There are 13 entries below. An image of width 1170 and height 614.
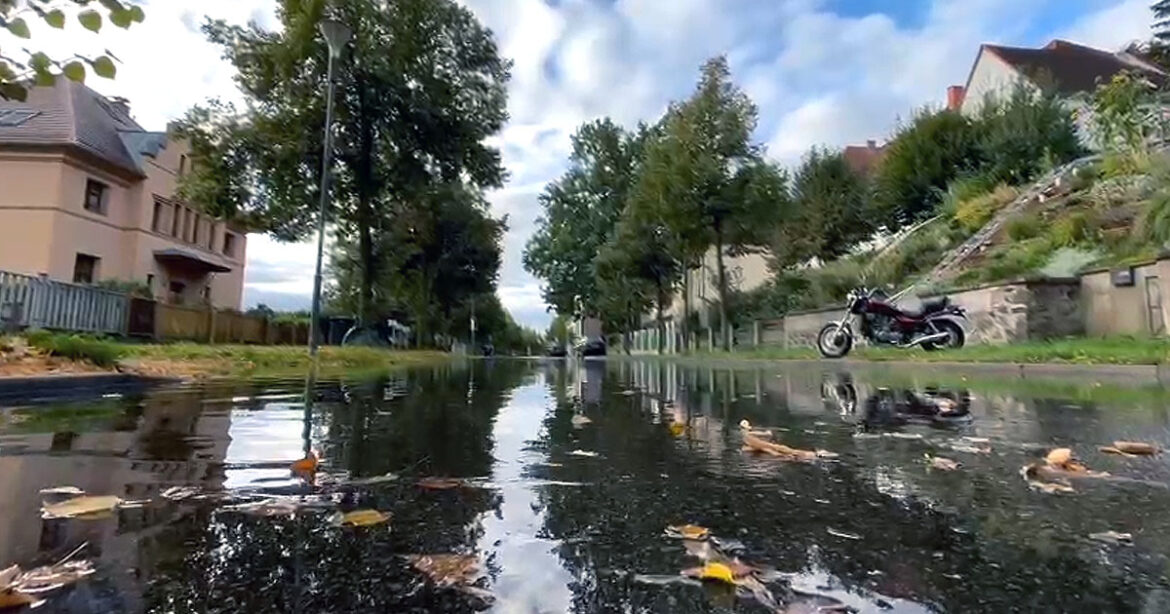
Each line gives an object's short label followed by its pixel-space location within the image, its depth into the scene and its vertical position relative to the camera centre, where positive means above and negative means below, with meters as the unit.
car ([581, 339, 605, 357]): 45.06 +1.74
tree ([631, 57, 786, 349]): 22.48 +6.27
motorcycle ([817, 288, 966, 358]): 12.88 +0.99
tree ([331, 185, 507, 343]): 32.56 +5.65
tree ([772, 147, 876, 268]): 25.84 +5.55
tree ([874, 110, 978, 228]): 23.50 +6.93
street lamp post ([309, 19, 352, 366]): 13.52 +4.19
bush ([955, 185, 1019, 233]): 18.78 +4.44
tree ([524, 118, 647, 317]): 45.03 +10.68
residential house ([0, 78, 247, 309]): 26.12 +6.62
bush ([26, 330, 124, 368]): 7.63 +0.26
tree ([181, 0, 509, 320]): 19.33 +6.94
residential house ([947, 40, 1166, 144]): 36.42 +16.79
